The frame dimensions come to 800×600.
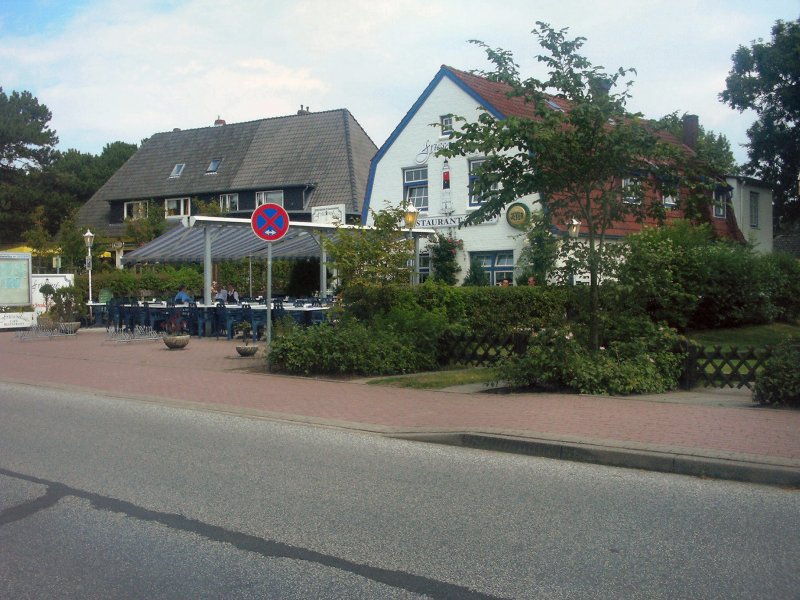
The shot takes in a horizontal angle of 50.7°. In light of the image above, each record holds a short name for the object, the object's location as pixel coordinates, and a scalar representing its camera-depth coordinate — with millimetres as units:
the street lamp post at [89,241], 30078
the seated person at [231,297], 31320
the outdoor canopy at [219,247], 29219
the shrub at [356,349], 14461
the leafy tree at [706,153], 12625
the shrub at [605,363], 11891
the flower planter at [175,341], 20516
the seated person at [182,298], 27734
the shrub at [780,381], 10484
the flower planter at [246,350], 17938
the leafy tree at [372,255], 17578
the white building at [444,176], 30266
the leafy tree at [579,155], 12539
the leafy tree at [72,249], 43781
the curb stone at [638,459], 7246
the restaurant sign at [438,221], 31266
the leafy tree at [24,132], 64312
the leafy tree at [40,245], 45050
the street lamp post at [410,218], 24188
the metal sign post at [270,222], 14672
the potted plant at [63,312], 25766
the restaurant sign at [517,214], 29344
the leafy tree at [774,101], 32344
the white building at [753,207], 36812
